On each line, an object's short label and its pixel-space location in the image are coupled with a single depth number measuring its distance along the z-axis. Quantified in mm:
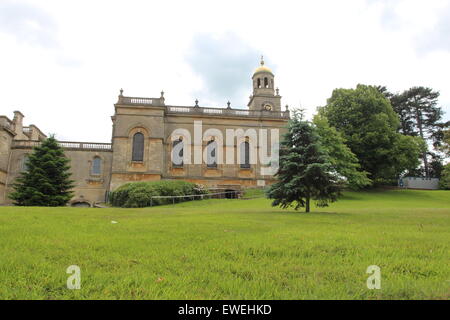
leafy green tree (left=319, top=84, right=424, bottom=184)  32844
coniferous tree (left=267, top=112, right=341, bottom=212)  14156
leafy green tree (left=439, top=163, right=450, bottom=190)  40250
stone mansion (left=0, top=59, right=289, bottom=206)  32531
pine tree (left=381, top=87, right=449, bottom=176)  48156
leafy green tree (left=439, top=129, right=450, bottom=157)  27547
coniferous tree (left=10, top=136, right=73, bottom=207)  23875
